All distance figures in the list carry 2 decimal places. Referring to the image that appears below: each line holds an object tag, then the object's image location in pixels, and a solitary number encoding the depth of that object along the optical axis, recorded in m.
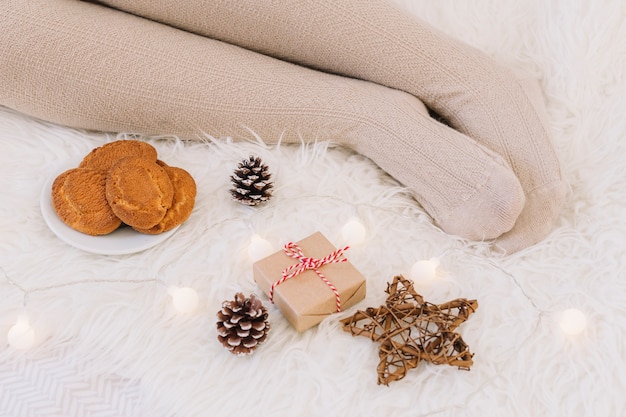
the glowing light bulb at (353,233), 0.71
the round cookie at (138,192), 0.67
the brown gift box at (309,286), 0.60
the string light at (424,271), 0.67
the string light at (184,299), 0.63
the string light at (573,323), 0.62
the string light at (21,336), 0.60
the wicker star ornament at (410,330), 0.57
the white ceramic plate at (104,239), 0.67
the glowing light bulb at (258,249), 0.68
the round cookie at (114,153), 0.72
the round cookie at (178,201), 0.69
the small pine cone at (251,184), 0.72
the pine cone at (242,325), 0.58
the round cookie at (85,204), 0.67
